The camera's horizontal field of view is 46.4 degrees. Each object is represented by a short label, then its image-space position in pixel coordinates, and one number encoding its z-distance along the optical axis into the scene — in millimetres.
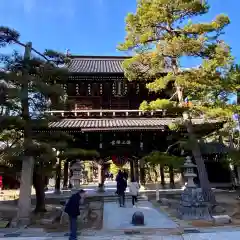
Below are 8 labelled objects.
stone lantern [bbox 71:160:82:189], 11812
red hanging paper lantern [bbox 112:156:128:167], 23450
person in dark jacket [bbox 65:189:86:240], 8867
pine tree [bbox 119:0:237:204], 13547
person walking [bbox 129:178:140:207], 15268
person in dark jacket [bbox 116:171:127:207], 15242
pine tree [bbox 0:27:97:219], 11664
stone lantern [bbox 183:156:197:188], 12955
